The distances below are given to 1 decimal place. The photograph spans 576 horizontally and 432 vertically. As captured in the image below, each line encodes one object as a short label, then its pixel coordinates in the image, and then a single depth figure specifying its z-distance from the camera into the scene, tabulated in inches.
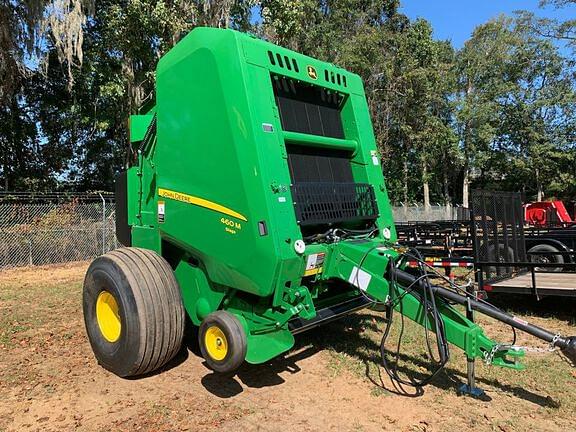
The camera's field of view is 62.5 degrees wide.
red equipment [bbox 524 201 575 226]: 737.6
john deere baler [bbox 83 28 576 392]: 149.0
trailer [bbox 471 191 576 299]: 241.9
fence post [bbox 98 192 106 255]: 541.3
